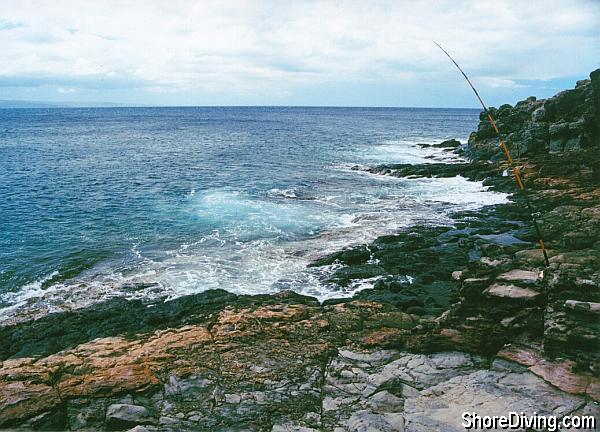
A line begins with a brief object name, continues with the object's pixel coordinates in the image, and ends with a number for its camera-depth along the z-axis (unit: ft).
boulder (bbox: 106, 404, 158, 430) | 31.86
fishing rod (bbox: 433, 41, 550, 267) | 41.56
